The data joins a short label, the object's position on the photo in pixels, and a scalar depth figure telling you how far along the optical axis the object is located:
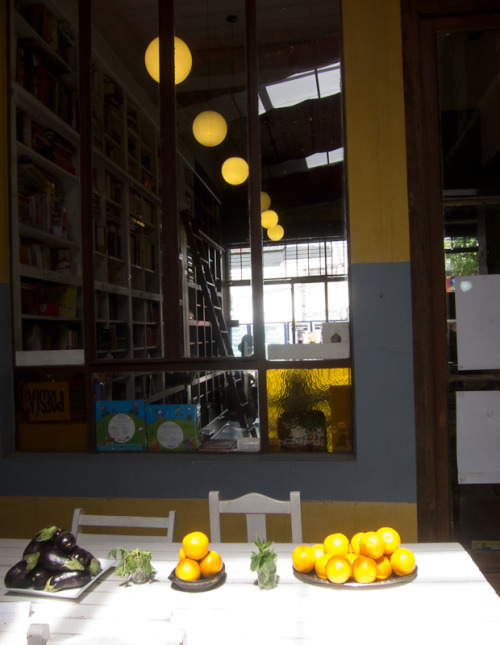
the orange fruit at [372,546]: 1.73
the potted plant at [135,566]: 1.78
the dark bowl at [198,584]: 1.73
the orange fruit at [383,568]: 1.72
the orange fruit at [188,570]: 1.75
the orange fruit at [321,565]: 1.74
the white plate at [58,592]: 1.71
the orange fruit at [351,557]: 1.76
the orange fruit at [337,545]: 1.79
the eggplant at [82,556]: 1.78
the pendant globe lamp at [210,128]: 3.31
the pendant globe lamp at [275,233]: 3.06
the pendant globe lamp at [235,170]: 3.09
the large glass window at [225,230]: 2.97
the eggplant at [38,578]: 1.74
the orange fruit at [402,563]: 1.72
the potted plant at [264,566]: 1.72
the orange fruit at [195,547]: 1.77
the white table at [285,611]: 1.46
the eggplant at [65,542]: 1.75
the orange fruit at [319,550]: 1.80
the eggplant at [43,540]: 1.79
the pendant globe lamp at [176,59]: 3.15
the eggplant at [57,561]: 1.75
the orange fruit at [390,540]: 1.76
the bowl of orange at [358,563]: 1.69
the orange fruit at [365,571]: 1.69
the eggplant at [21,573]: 1.74
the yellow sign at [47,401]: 3.17
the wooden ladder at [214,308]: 3.01
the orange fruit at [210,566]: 1.76
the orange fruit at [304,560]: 1.78
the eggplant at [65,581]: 1.74
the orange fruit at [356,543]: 1.79
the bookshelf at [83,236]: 3.13
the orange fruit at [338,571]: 1.69
